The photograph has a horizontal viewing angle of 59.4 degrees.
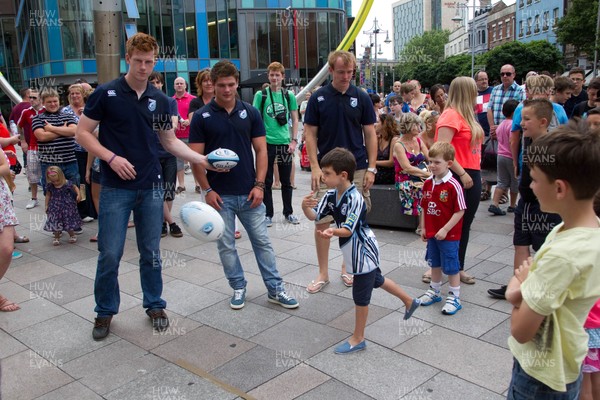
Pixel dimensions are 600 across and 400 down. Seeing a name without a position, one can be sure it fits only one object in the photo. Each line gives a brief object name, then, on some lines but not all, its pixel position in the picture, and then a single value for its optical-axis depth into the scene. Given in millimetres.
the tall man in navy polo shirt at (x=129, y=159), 3861
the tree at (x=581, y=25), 33594
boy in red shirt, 4387
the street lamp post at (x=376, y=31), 34091
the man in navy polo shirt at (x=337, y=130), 4859
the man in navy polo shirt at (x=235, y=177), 4398
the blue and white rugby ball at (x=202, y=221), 3900
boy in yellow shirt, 1710
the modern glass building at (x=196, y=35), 34375
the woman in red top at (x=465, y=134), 4738
